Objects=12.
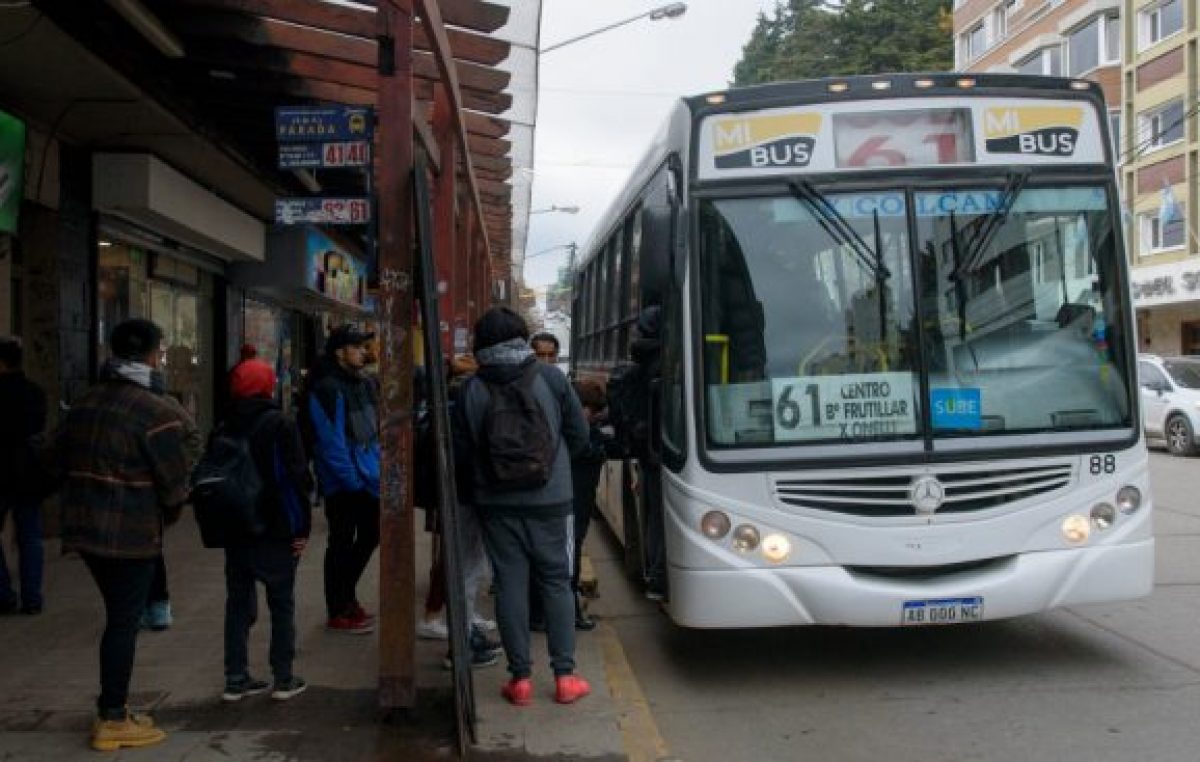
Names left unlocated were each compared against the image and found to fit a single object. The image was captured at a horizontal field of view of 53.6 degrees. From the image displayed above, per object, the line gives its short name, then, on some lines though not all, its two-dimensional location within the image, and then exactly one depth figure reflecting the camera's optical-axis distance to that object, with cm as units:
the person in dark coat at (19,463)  697
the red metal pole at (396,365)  541
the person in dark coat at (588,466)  702
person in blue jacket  687
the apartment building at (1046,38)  3638
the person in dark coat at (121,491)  489
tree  5569
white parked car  1911
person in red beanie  545
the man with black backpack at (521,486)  549
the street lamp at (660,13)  2038
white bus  581
